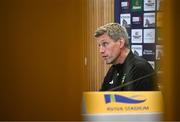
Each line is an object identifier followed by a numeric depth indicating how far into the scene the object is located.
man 4.68
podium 4.69
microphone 4.71
